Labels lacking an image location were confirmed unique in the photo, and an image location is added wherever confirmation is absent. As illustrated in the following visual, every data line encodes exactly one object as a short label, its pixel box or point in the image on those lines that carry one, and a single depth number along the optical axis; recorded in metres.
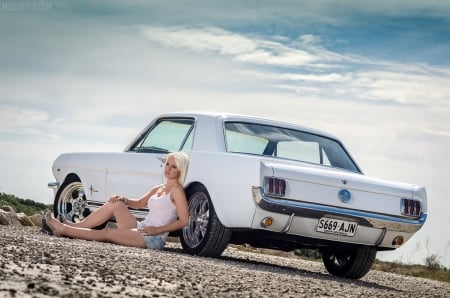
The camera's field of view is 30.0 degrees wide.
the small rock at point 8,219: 13.65
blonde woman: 9.13
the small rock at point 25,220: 14.85
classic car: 8.43
